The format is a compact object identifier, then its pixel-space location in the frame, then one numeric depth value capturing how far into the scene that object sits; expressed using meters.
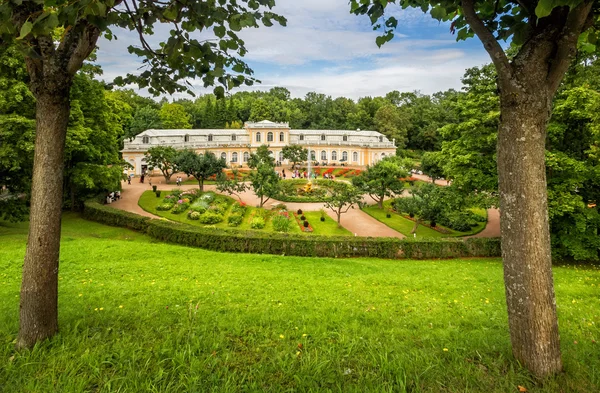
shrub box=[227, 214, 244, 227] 20.16
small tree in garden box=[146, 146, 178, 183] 31.68
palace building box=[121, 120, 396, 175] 45.16
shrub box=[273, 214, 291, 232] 19.25
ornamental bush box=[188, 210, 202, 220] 20.97
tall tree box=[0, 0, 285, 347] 3.01
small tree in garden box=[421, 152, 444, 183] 34.75
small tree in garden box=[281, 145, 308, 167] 42.59
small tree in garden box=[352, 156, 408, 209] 25.25
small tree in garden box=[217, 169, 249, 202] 24.70
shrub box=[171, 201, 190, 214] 22.28
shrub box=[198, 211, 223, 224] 20.31
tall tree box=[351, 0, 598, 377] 2.58
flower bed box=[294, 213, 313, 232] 19.86
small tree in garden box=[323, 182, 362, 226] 20.64
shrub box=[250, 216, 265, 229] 19.77
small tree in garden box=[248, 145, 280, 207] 23.57
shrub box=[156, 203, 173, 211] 22.77
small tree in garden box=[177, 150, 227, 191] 28.56
